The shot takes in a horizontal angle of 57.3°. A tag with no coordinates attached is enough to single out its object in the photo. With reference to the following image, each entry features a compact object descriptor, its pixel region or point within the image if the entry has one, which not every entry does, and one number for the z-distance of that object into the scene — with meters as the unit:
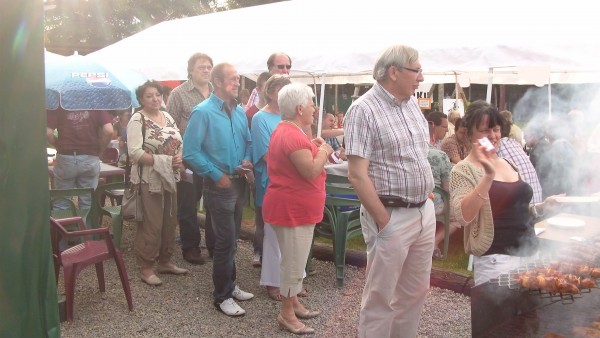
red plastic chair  4.11
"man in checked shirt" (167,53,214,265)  5.65
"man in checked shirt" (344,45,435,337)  2.94
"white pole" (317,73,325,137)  8.18
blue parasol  6.14
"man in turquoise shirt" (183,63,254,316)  4.20
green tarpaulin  1.12
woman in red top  3.70
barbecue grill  2.96
